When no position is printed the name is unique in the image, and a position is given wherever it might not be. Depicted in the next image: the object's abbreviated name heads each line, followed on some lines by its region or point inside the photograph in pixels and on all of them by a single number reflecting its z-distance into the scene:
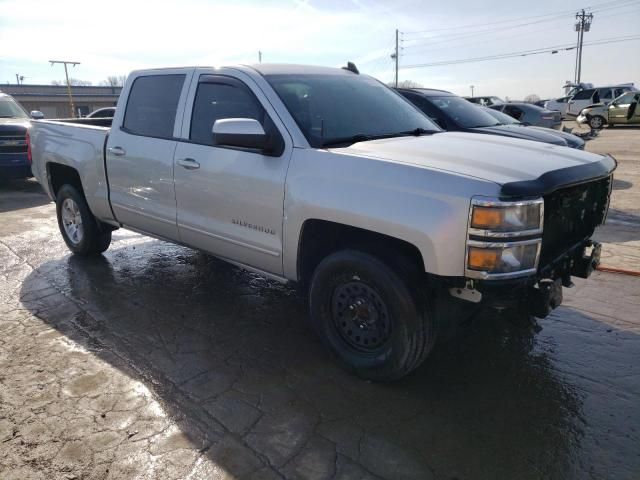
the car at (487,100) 25.18
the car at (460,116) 7.62
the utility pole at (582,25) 63.99
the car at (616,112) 23.39
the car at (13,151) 10.26
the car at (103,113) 13.11
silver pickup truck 2.63
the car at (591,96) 26.67
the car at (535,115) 12.69
